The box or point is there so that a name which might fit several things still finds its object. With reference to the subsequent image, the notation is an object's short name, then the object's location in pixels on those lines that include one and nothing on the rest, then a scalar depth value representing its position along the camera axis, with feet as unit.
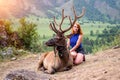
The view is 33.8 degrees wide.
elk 23.53
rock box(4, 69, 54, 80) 17.70
